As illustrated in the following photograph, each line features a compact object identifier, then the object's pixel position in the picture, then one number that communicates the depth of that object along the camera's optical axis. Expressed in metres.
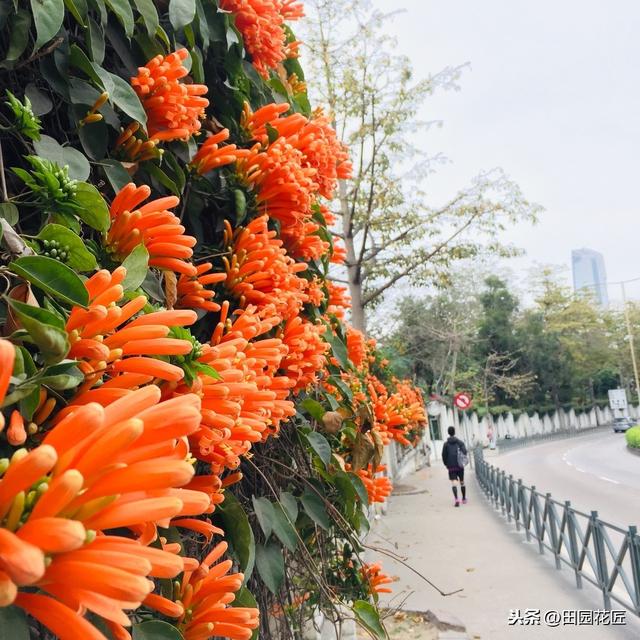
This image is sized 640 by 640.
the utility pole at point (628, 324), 38.03
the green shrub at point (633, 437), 21.88
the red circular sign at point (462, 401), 17.81
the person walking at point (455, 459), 11.93
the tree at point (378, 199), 10.31
